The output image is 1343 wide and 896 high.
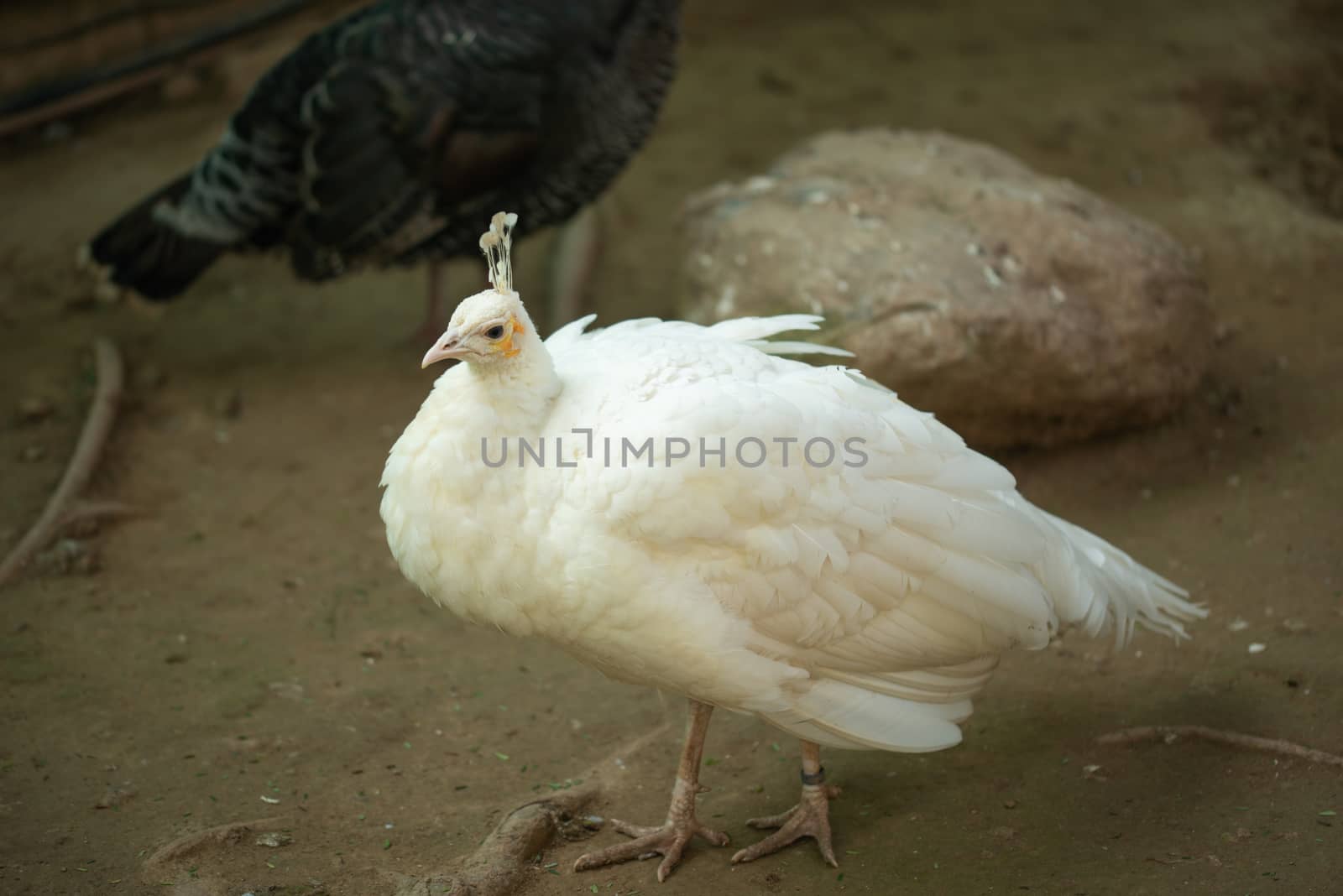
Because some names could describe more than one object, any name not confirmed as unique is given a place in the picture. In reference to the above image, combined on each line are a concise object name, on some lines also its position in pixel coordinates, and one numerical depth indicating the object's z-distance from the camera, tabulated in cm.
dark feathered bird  513
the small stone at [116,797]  320
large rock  439
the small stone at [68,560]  427
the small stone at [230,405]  541
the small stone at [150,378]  556
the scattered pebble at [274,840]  307
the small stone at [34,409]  512
